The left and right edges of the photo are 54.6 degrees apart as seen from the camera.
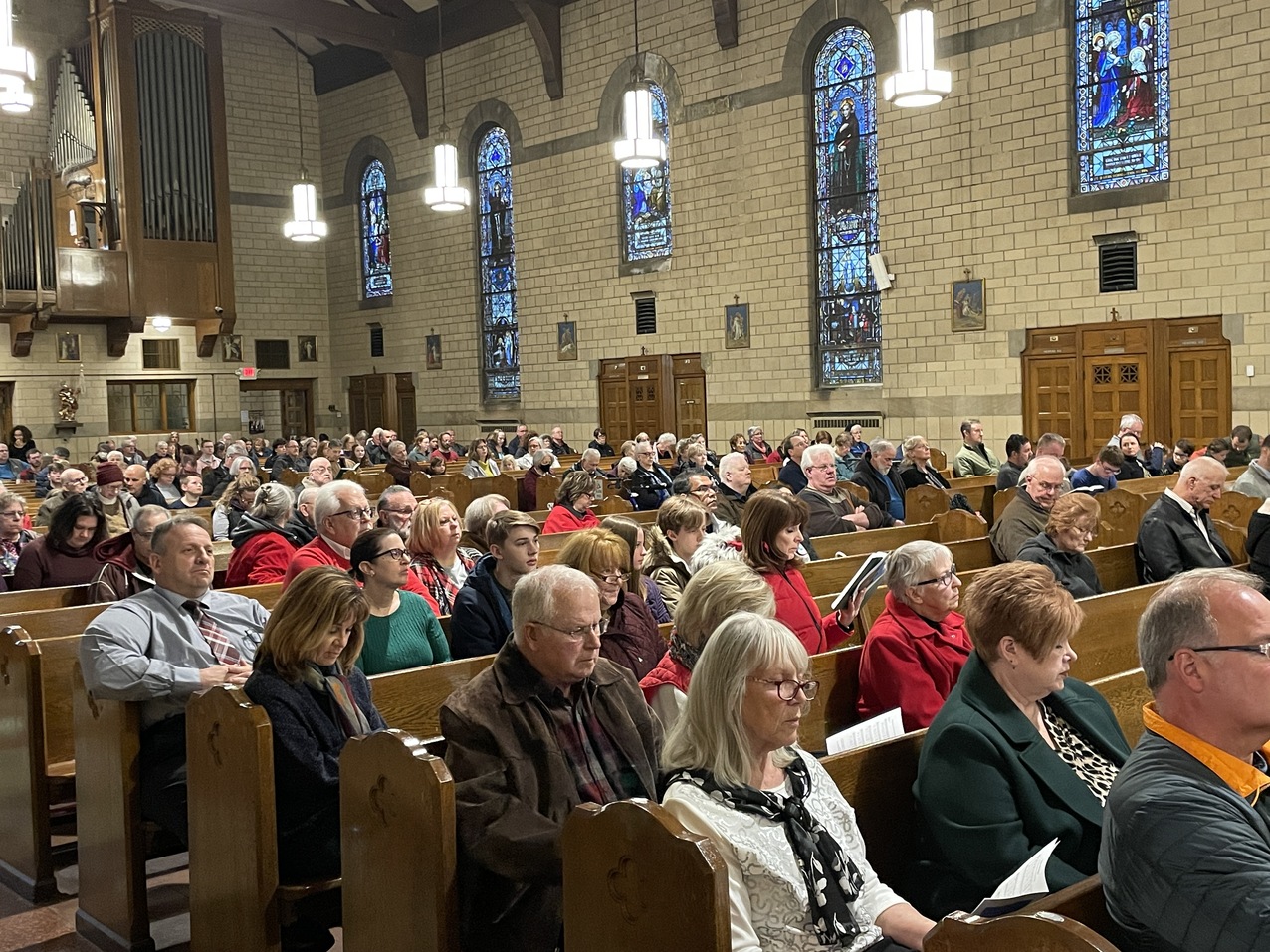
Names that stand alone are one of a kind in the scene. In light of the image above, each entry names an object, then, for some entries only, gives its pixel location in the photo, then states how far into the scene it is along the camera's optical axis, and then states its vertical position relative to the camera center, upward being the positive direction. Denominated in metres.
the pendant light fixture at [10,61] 8.52 +2.73
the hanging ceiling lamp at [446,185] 14.42 +2.65
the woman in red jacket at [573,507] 6.55 -0.54
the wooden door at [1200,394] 12.11 -0.11
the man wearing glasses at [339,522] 4.46 -0.39
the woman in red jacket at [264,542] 5.22 -0.54
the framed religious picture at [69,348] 18.95 +1.19
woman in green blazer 2.32 -0.74
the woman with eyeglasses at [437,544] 4.60 -0.50
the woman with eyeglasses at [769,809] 2.10 -0.72
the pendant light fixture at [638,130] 11.36 +2.57
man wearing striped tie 3.13 -0.61
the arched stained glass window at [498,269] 19.20 +2.23
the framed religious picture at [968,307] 13.66 +0.94
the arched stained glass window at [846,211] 14.75 +2.26
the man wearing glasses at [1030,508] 5.65 -0.56
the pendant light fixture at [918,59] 9.58 +2.61
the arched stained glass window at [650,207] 16.80 +2.73
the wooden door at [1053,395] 13.13 -0.07
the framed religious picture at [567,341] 18.23 +0.98
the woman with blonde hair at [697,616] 2.88 -0.51
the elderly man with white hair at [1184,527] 5.29 -0.62
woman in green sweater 3.72 -0.63
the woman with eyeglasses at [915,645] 3.17 -0.66
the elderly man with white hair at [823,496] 6.85 -0.56
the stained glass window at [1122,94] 12.30 +2.97
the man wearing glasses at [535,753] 2.35 -0.69
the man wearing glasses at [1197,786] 1.60 -0.57
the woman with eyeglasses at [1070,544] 4.61 -0.61
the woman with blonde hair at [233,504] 7.74 -0.55
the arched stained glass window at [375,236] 21.31 +3.11
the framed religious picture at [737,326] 15.98 +0.96
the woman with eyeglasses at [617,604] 3.56 -0.60
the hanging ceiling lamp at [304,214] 15.18 +2.52
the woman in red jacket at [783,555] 3.90 -0.50
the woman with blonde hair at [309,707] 2.80 -0.67
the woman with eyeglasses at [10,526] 5.94 -0.48
